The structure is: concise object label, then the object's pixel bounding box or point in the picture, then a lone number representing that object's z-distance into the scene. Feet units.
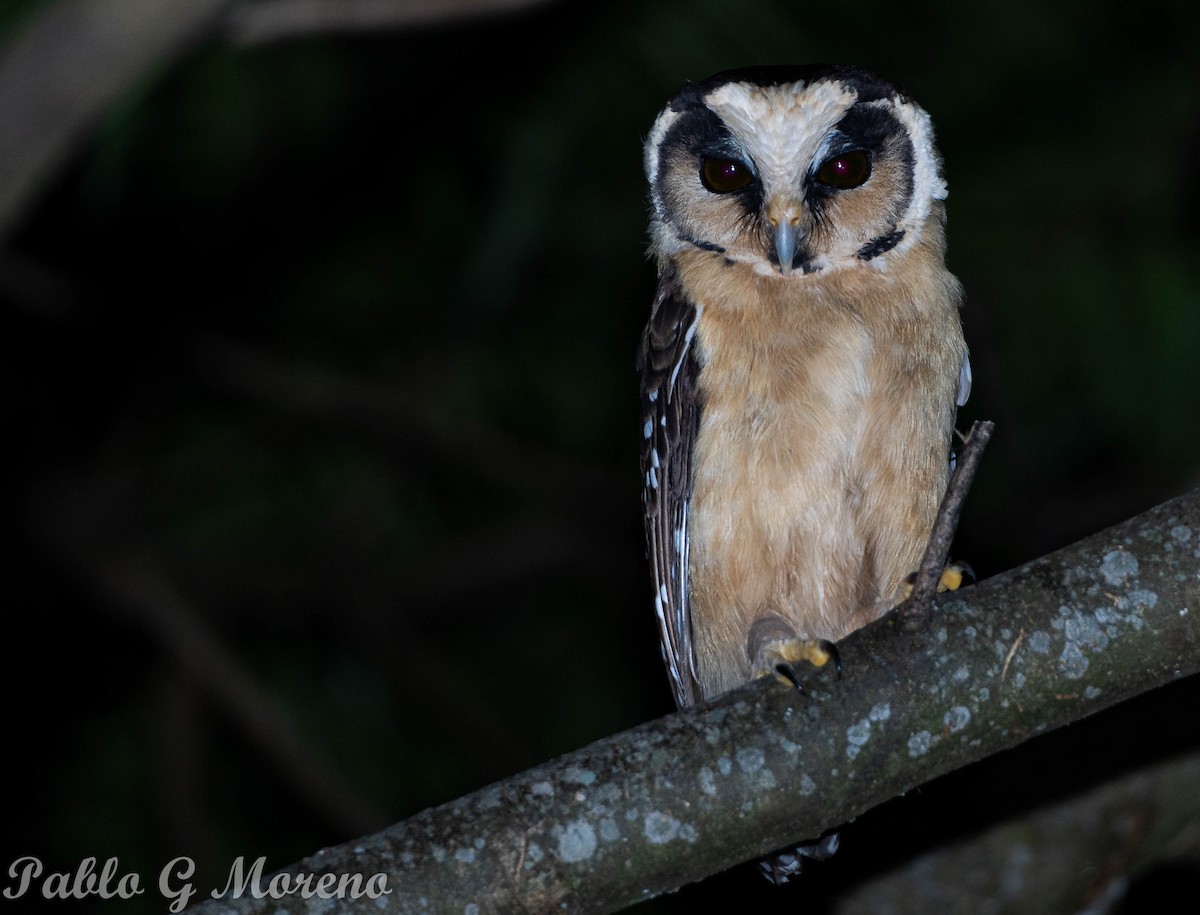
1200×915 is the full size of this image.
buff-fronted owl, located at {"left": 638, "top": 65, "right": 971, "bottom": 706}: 20.01
